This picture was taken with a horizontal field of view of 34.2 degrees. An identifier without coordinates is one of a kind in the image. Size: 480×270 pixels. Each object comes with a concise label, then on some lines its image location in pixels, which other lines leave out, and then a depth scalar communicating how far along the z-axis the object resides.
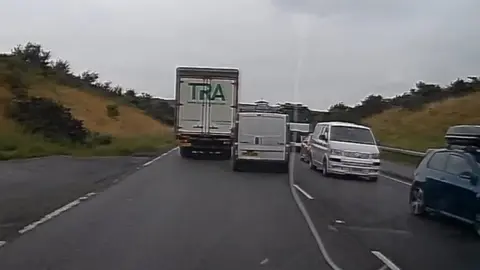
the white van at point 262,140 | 26.95
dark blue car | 13.11
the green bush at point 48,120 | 42.38
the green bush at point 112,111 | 74.94
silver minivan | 24.75
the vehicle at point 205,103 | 33.16
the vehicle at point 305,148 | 30.93
